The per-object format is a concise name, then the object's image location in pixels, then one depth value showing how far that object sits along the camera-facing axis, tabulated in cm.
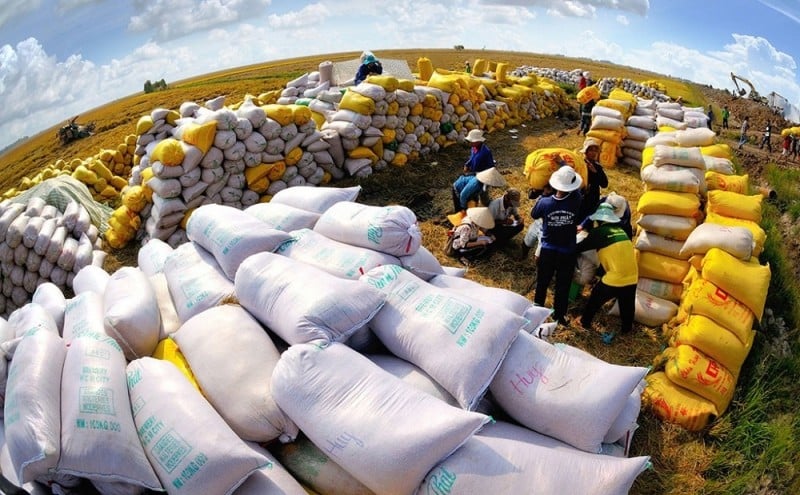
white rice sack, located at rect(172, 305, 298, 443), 218
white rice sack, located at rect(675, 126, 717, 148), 577
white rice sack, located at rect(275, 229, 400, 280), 303
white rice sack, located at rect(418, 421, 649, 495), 184
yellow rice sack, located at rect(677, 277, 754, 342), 328
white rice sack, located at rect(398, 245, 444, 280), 323
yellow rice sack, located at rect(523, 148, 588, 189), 457
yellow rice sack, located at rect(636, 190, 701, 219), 433
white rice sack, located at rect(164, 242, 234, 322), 296
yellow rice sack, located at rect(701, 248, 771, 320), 338
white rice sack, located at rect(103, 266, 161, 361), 258
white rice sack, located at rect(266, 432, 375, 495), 207
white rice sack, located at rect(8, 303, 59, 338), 250
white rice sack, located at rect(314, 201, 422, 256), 318
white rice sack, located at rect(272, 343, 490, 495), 186
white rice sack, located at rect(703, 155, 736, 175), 520
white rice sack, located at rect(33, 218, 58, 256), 552
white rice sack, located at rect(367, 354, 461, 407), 234
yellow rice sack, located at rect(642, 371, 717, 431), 300
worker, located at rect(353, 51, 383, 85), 930
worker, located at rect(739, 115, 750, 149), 1519
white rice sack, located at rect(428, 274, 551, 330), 294
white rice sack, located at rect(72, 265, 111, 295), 341
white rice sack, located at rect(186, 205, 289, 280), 315
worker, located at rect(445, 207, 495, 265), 514
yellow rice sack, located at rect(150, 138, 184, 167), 557
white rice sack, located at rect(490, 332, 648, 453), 220
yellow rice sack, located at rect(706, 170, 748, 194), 486
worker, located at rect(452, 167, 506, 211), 514
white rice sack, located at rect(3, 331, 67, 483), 176
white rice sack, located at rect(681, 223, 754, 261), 363
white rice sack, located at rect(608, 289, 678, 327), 405
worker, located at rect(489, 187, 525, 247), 527
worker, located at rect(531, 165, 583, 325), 380
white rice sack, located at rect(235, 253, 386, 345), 241
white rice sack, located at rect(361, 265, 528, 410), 227
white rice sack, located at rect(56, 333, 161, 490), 185
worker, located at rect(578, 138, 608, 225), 511
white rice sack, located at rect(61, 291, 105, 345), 259
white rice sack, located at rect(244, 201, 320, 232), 369
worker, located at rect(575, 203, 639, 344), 381
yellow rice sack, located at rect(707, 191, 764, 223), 424
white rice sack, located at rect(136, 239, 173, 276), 371
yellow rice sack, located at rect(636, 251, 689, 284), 416
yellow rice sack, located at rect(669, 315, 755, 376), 316
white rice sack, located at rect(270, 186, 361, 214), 399
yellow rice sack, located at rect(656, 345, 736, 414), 306
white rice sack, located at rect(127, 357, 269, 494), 186
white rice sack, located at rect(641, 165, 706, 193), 453
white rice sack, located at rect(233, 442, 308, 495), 194
